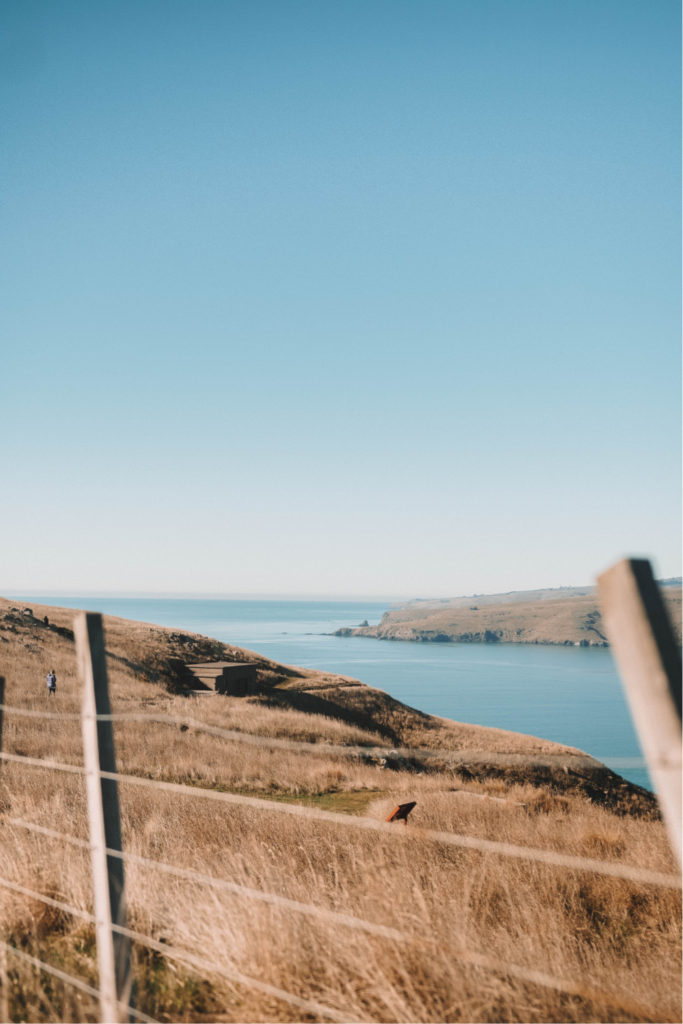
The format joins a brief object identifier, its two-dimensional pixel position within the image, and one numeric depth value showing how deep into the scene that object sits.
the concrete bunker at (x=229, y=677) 40.62
